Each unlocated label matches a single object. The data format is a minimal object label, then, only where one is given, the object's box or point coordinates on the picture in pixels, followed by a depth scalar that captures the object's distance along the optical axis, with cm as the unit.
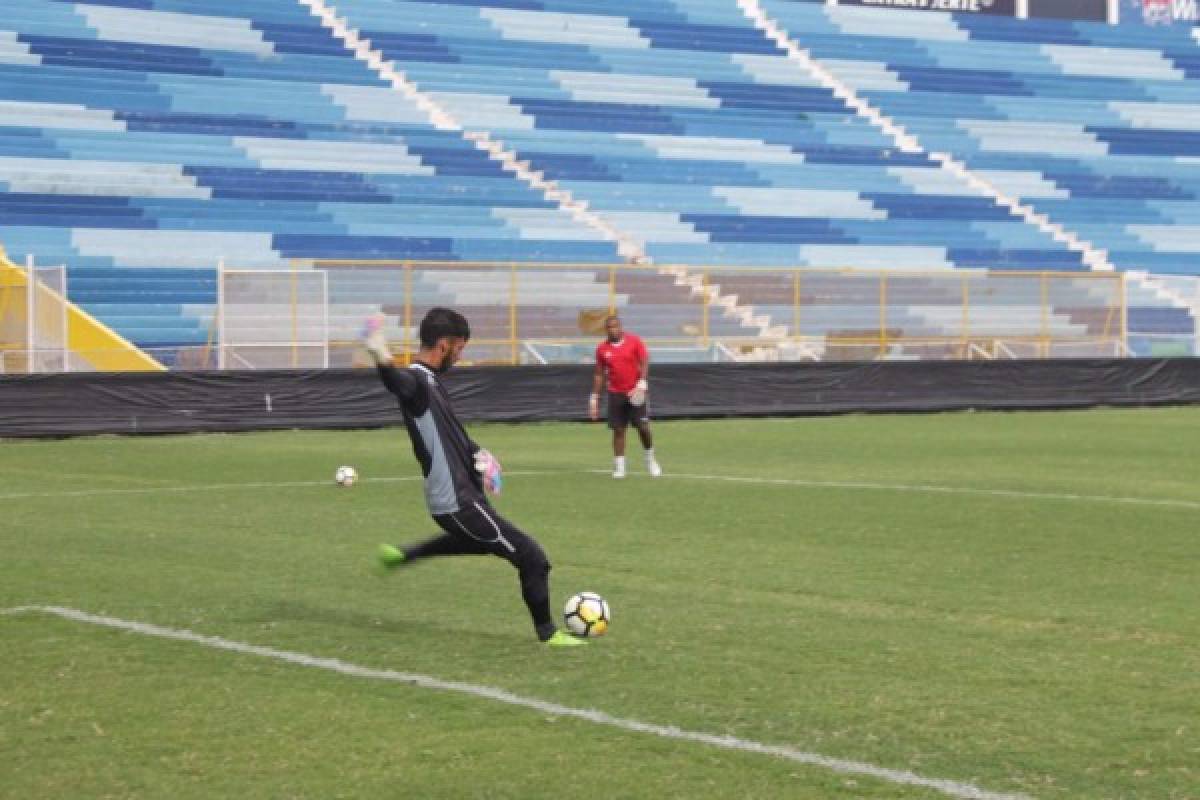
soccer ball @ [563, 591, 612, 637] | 991
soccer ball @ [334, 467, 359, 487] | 1989
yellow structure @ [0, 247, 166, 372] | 3019
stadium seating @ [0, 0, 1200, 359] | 3850
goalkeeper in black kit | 991
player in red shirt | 2209
